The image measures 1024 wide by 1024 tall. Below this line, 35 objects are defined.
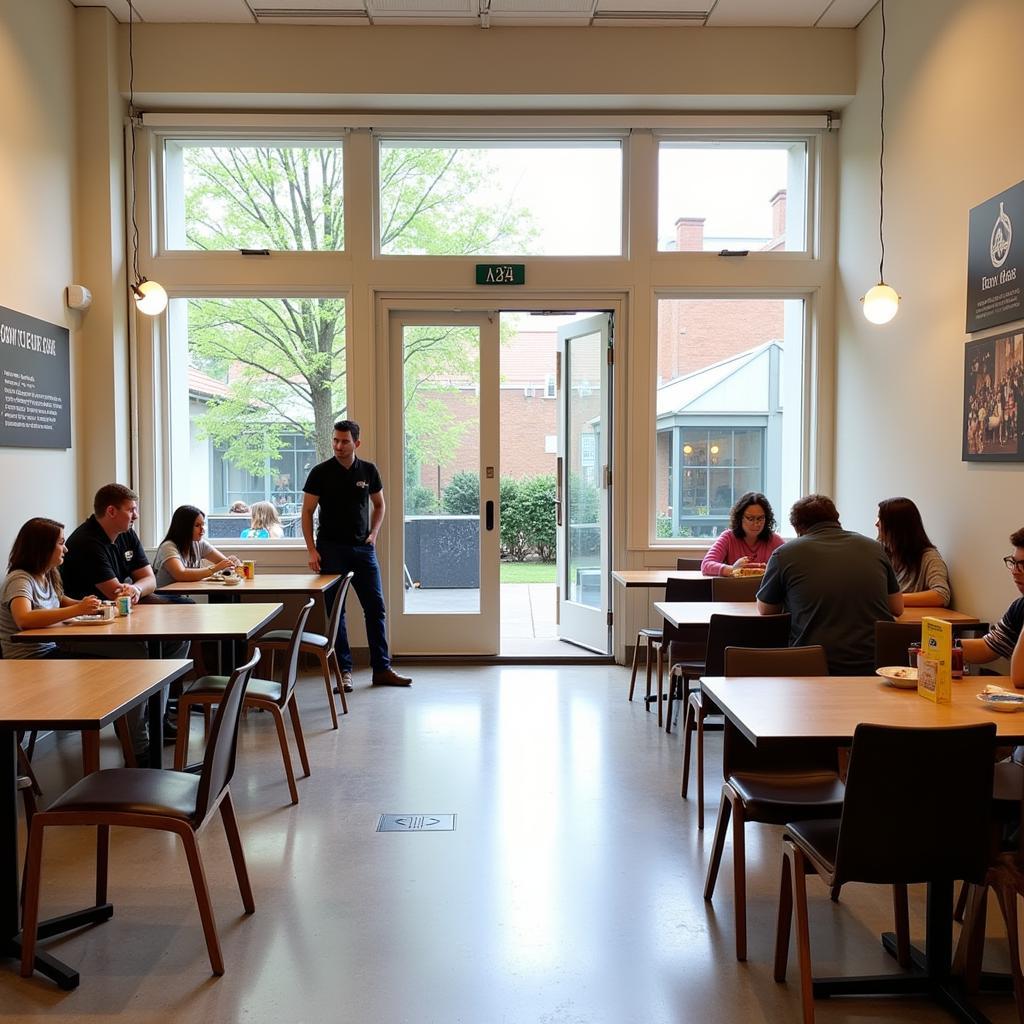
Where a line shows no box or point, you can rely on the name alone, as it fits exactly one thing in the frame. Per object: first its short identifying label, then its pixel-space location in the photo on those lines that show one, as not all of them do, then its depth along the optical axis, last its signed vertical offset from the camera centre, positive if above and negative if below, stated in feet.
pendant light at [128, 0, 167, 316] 18.07 +3.78
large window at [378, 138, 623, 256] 21.21 +6.73
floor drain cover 11.65 -4.59
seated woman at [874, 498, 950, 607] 15.11 -1.30
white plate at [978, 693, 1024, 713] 8.18 -2.09
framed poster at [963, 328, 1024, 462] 13.23 +1.27
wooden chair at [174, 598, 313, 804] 12.35 -3.05
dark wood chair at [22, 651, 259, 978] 7.91 -2.99
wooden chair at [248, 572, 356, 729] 15.39 -2.87
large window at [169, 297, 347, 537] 21.33 +2.21
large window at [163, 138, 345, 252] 21.08 +6.84
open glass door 21.83 -0.06
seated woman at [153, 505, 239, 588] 16.60 -1.39
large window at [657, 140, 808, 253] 21.36 +6.89
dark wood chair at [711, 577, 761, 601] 15.37 -1.89
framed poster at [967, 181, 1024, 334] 13.19 +3.40
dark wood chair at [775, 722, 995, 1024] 6.71 -2.56
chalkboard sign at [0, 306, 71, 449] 15.87 +1.89
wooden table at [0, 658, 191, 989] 7.86 -2.12
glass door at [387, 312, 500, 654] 21.39 -0.14
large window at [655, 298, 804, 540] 21.58 +1.76
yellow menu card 8.54 -1.80
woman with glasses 17.13 -1.17
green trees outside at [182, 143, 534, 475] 21.13 +5.60
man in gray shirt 11.19 -1.44
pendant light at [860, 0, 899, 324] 16.29 +3.27
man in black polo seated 14.57 -1.19
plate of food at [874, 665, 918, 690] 9.18 -2.09
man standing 19.26 -1.18
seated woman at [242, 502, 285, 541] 21.49 -1.04
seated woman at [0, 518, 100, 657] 12.19 -1.51
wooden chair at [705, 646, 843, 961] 8.57 -3.12
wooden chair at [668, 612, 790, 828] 12.05 -2.16
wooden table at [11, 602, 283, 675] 11.76 -2.05
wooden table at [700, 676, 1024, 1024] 7.48 -2.16
